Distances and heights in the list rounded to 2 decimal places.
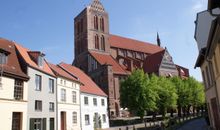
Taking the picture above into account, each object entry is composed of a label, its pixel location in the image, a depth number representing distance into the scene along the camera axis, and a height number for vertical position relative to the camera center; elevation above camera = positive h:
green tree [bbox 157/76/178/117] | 49.69 +2.66
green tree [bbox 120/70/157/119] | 44.66 +3.39
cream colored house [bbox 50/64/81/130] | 33.16 +2.32
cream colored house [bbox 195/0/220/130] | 13.19 +3.67
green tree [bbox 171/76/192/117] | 56.47 +3.69
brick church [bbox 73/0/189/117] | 62.84 +16.74
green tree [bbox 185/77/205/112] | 57.36 +4.26
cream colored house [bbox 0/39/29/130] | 22.69 +2.60
